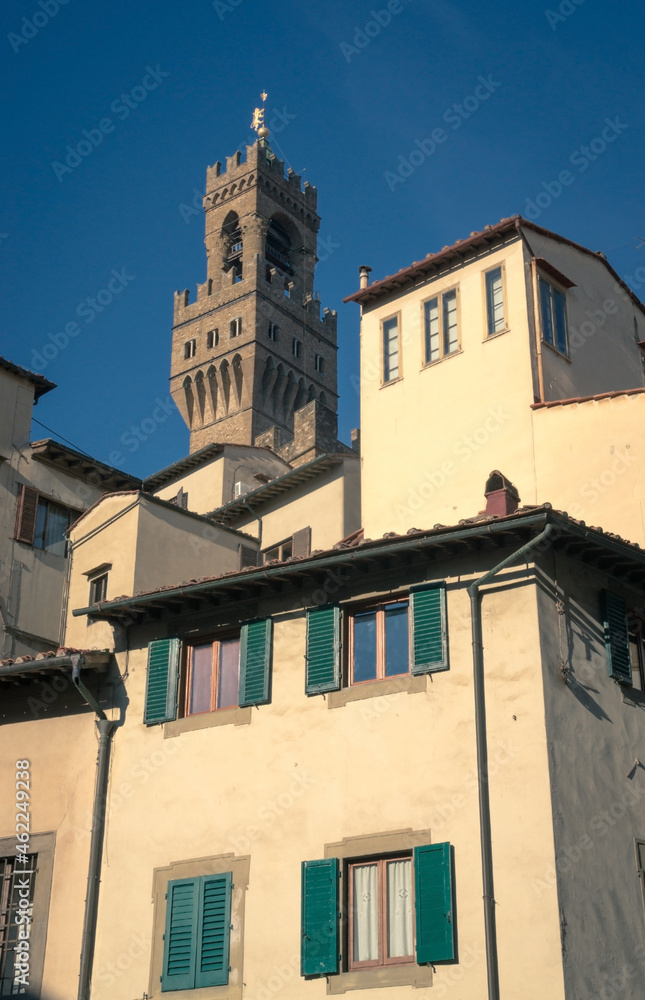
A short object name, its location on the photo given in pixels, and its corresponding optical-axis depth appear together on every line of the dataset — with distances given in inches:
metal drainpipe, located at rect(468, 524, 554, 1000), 603.5
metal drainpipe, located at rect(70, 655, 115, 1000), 730.2
